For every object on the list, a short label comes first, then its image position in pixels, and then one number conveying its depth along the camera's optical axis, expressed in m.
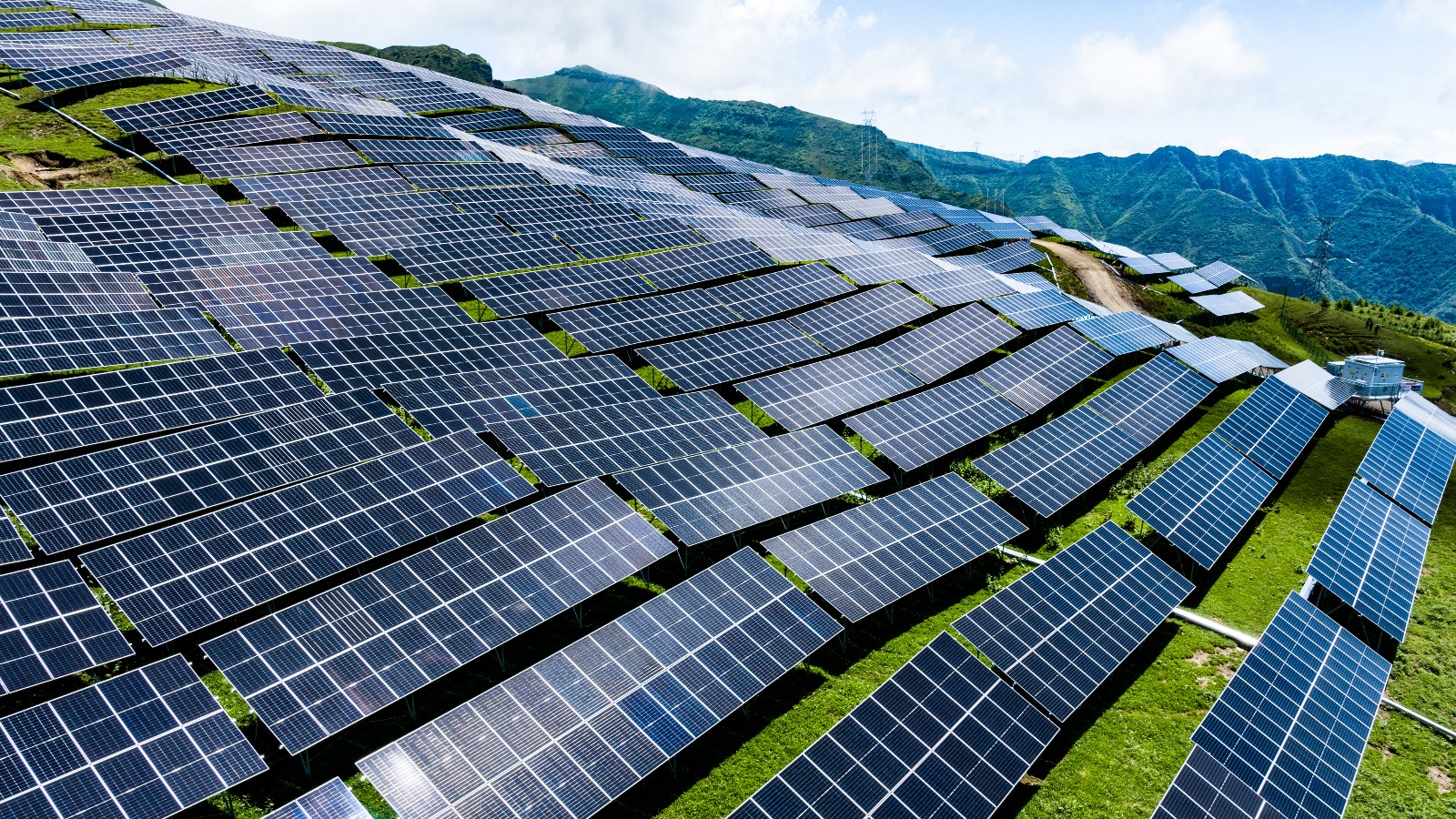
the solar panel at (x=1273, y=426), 43.53
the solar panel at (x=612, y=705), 19.25
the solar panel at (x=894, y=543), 28.59
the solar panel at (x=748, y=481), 30.98
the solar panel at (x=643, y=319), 47.47
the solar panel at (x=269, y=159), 60.69
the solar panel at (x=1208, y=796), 21.39
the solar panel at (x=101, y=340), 33.53
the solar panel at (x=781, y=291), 56.17
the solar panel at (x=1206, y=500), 34.72
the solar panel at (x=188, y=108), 63.91
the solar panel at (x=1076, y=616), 26.12
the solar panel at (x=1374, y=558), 32.19
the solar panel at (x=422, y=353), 38.16
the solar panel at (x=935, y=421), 39.03
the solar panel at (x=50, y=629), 19.64
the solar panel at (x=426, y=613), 20.81
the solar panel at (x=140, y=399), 28.78
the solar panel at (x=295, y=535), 22.84
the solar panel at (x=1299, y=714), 23.30
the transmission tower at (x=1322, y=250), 109.50
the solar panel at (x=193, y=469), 25.20
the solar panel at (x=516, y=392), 35.62
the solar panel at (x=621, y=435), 33.50
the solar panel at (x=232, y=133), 62.34
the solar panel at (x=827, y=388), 41.41
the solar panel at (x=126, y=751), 17.06
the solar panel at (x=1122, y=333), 57.73
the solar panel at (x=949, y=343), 50.16
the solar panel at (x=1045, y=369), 48.03
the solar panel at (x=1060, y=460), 37.12
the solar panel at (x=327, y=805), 17.59
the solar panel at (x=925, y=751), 20.33
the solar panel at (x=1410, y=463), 41.19
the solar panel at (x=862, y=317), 53.84
